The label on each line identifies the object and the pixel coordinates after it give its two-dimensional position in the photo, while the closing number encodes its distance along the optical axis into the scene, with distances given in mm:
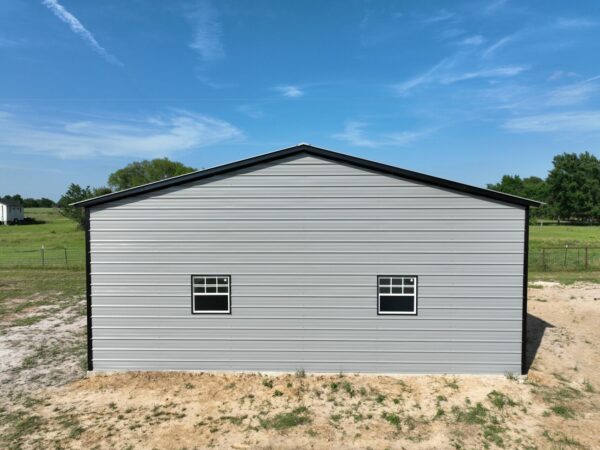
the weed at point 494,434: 6160
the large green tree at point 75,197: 46844
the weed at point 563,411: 6910
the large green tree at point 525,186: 83875
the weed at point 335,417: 6789
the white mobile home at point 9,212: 69250
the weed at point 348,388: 7755
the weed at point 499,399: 7324
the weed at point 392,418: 6680
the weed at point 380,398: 7445
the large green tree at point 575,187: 71938
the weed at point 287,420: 6609
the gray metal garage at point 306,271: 8492
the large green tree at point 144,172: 70812
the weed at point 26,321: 12242
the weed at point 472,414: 6770
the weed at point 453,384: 8008
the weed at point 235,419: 6746
